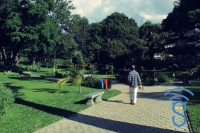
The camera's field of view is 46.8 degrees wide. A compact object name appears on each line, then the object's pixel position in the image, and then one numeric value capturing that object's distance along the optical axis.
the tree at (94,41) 50.31
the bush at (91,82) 18.28
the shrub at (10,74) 31.40
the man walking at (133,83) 10.70
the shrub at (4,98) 7.50
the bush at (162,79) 21.39
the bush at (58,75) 27.93
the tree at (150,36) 50.84
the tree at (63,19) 40.38
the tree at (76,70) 14.73
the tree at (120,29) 54.59
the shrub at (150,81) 20.02
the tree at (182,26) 23.28
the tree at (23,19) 30.73
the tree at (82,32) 42.16
